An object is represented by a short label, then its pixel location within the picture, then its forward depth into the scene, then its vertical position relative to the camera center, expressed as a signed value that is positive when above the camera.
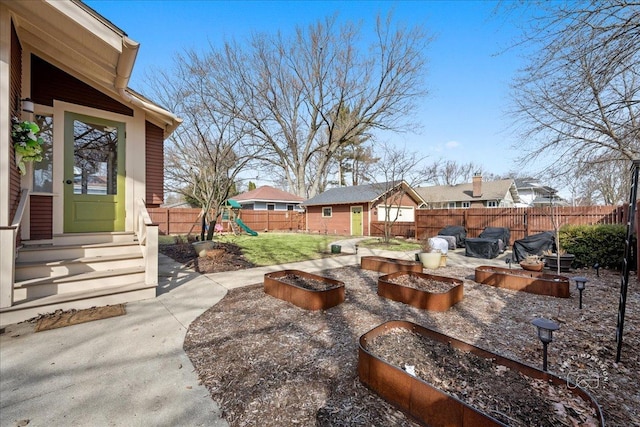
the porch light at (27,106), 4.06 +1.70
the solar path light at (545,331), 2.22 -0.94
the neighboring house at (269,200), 24.73 +1.69
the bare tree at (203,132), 9.58 +3.40
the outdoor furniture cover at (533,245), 8.05 -0.85
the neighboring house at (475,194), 24.89 +2.17
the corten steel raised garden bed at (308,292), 3.94 -1.13
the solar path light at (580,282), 4.05 -0.99
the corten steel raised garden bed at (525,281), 4.69 -1.18
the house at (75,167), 3.49 +0.93
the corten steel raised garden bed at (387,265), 6.14 -1.11
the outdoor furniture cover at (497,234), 10.48 -0.67
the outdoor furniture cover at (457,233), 12.18 -0.72
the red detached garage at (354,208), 17.36 +0.64
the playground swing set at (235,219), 16.05 -0.03
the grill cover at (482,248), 9.23 -1.06
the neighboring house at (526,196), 32.30 +2.78
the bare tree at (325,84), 18.94 +9.83
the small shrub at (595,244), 6.78 -0.72
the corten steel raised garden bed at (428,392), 1.63 -1.20
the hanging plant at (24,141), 3.67 +1.08
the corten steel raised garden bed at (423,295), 4.03 -1.20
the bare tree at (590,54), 4.09 +2.67
